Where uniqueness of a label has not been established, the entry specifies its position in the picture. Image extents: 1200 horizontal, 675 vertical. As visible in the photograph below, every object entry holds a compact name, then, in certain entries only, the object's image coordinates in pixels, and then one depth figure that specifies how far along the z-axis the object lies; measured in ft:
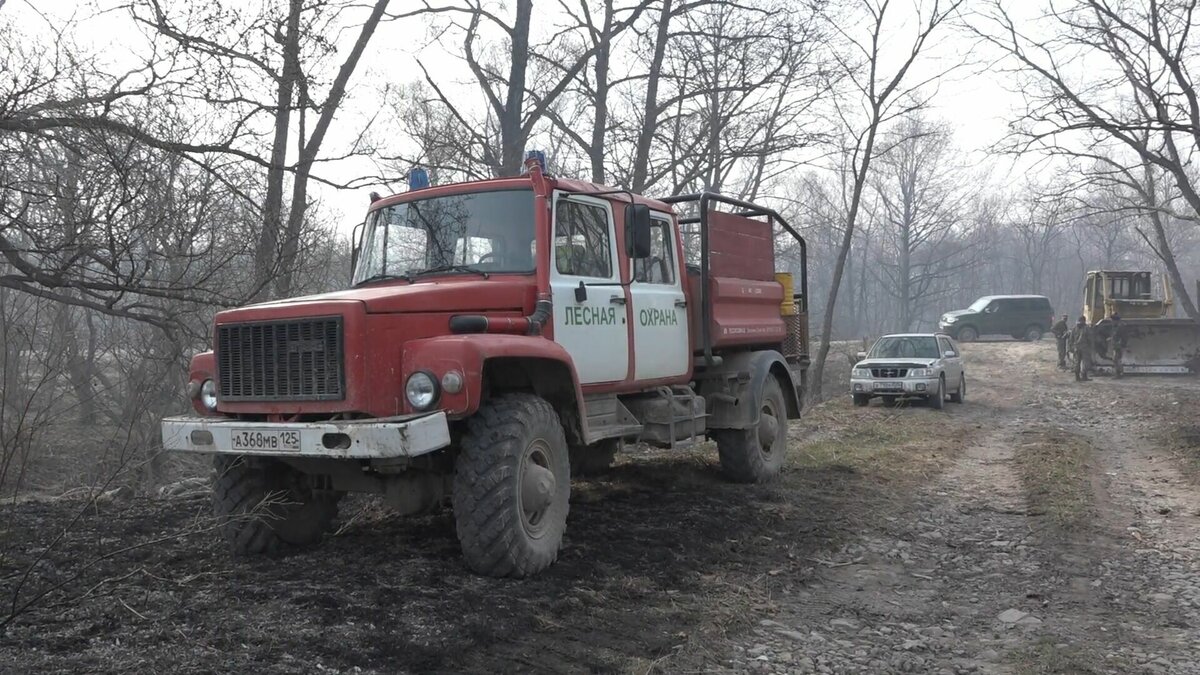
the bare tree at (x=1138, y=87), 52.42
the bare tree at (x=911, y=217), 165.99
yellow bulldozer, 73.10
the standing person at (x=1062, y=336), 85.87
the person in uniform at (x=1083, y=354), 76.33
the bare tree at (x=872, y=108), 75.72
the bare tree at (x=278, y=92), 29.50
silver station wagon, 57.00
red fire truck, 16.72
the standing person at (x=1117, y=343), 75.05
